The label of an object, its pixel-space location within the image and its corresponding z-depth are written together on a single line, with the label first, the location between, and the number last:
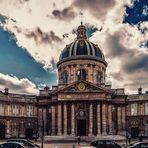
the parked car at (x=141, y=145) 23.73
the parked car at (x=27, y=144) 26.47
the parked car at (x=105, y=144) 27.86
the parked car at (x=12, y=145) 23.69
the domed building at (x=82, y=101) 48.72
